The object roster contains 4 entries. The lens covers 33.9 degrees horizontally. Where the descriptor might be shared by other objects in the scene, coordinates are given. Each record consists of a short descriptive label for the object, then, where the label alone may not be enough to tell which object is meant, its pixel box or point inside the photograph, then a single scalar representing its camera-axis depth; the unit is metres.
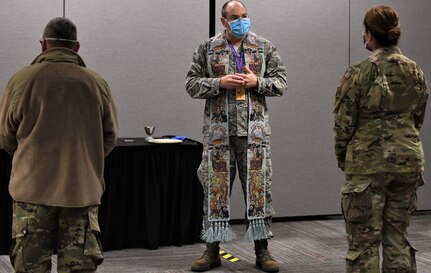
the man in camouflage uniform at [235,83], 4.33
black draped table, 4.92
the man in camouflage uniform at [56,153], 2.94
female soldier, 3.08
